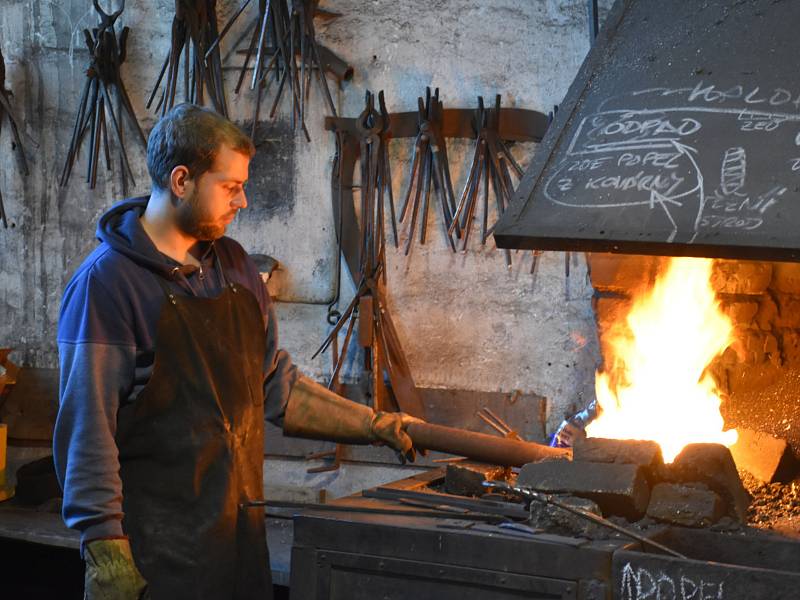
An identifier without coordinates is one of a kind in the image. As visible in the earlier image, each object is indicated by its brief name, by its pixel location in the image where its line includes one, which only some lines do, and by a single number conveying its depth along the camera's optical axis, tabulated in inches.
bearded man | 91.4
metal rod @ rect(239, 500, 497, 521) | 100.1
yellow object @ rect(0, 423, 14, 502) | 169.0
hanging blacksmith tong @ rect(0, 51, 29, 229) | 172.4
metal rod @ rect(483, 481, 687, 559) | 90.8
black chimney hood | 98.7
